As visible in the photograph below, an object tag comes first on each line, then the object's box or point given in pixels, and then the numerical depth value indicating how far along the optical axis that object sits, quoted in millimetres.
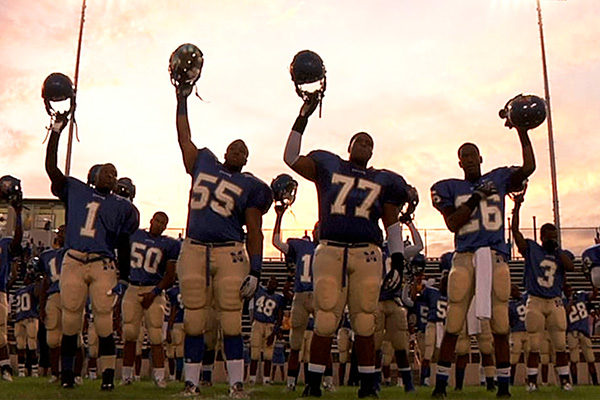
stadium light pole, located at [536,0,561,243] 25734
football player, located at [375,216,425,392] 8211
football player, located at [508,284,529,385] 11508
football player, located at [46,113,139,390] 6383
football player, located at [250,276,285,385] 11992
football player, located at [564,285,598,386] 13094
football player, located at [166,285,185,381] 10920
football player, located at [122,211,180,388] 8078
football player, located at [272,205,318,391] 8328
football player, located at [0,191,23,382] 7992
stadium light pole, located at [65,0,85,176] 26484
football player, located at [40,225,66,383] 7992
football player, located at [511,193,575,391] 8891
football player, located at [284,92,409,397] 5574
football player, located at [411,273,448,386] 10711
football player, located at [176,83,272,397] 5660
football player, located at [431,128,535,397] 6082
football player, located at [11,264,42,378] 11930
